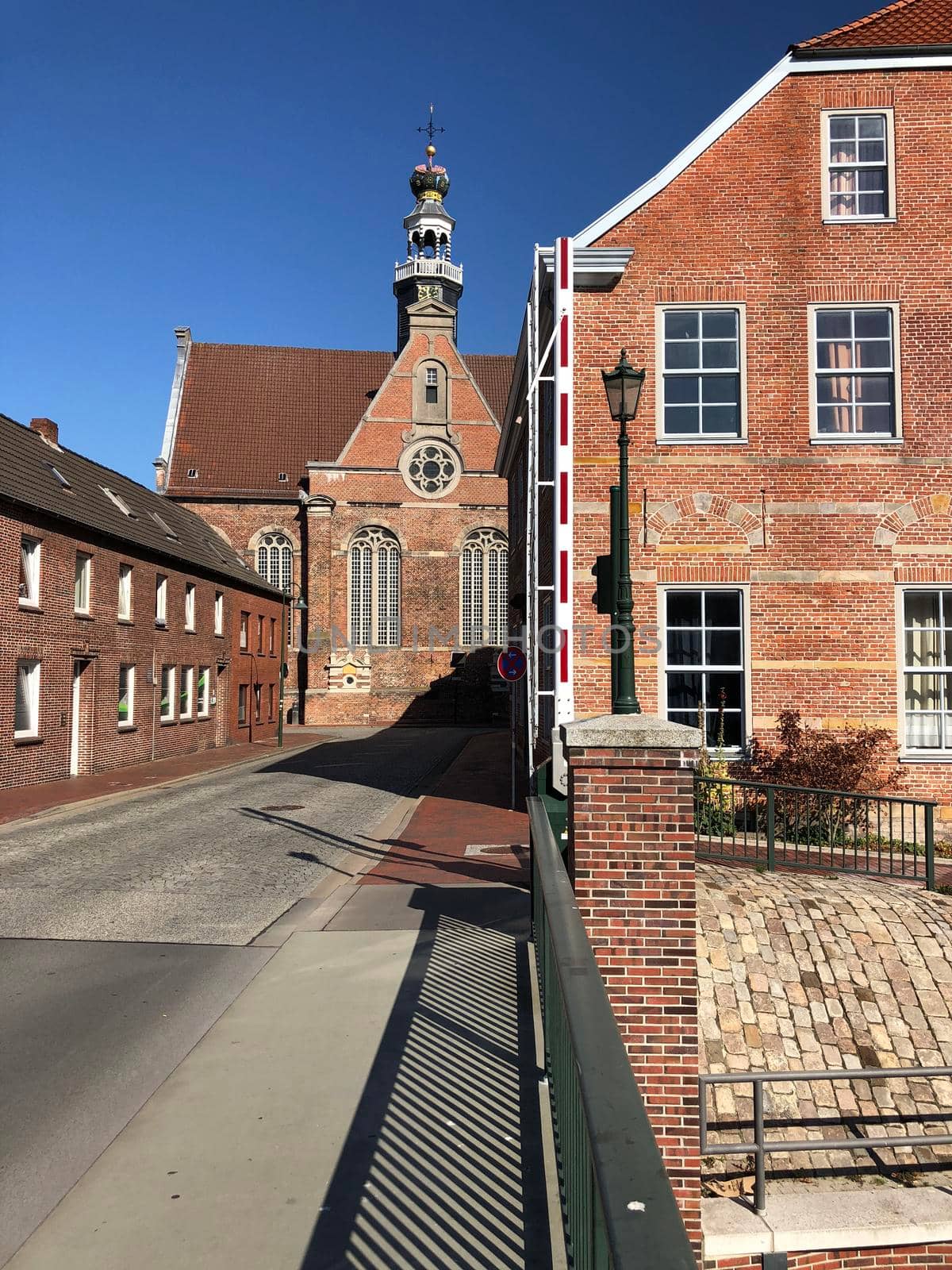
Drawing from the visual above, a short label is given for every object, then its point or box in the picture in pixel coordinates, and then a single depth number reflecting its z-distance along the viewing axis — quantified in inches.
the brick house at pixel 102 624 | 770.2
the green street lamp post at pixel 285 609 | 1275.8
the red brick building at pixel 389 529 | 1887.3
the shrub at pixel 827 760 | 481.7
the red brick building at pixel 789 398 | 514.6
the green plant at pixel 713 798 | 450.3
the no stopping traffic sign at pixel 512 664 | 622.2
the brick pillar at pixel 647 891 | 195.0
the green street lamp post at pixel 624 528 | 254.1
